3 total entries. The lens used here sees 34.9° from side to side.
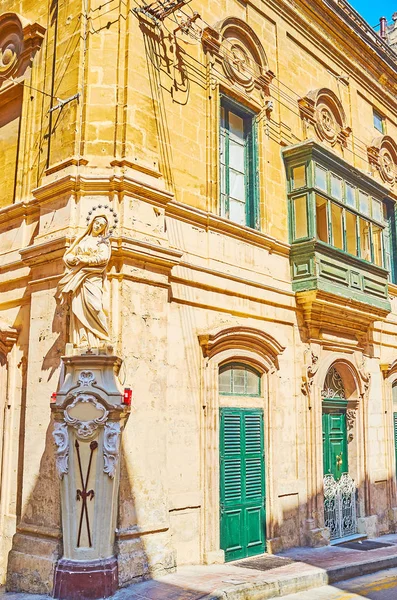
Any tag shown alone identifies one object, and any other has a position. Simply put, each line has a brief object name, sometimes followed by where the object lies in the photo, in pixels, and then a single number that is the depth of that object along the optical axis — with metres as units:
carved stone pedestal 7.42
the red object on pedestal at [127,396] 7.94
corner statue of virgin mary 7.89
